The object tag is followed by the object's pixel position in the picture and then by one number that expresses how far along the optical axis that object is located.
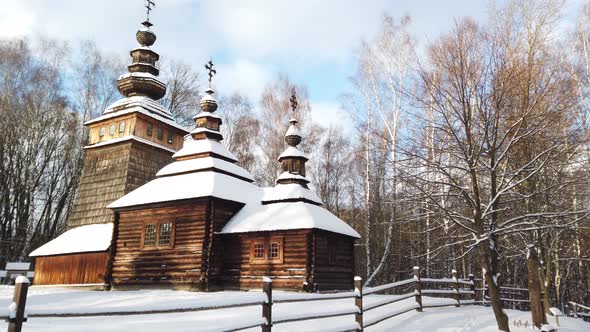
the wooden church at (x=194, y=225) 19.20
